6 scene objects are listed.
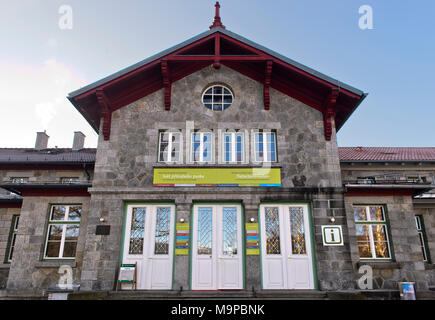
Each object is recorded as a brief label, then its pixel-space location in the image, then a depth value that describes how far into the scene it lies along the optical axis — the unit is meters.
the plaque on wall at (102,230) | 10.48
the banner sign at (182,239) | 10.27
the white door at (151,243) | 10.23
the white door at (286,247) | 10.16
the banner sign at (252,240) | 10.25
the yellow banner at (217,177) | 10.89
